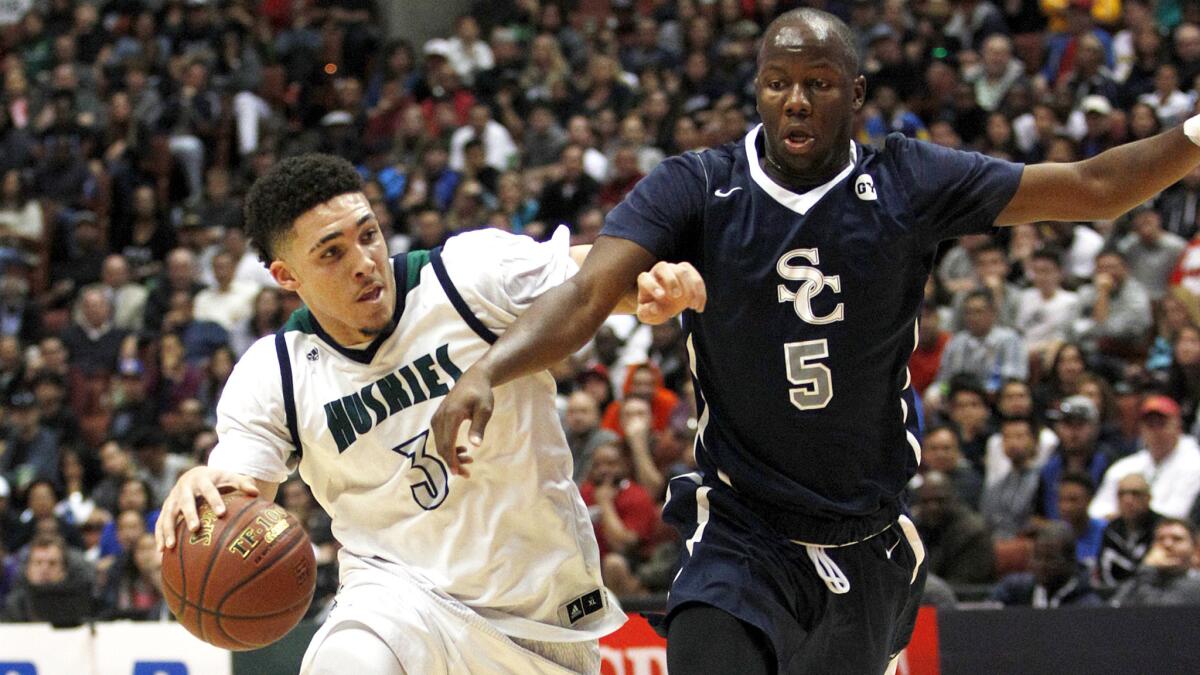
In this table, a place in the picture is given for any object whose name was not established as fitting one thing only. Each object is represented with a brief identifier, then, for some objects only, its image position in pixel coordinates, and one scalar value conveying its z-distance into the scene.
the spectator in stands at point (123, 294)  14.09
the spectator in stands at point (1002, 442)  9.42
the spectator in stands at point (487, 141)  14.84
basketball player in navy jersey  4.03
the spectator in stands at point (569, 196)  13.34
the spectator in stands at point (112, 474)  11.49
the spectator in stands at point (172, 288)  13.95
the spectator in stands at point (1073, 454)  9.19
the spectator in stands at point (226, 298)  13.42
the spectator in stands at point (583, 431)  10.24
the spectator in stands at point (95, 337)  13.56
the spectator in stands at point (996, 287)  10.80
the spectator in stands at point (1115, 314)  10.33
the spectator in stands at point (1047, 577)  8.01
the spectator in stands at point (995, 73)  13.46
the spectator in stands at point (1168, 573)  7.52
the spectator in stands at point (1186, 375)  9.55
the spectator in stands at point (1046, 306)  10.66
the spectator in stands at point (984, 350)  10.45
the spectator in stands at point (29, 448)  12.39
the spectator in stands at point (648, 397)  10.52
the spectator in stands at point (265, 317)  12.77
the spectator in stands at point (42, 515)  11.04
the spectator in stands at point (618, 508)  9.45
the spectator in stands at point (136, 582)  10.16
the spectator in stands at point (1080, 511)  8.52
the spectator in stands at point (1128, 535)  8.14
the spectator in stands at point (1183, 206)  11.13
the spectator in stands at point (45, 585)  9.45
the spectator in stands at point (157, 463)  11.51
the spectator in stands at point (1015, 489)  9.18
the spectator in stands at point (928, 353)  10.70
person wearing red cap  8.85
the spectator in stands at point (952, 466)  9.25
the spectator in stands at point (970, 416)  9.70
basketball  4.30
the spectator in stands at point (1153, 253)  10.86
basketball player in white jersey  4.50
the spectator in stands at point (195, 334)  13.07
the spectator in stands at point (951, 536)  8.66
